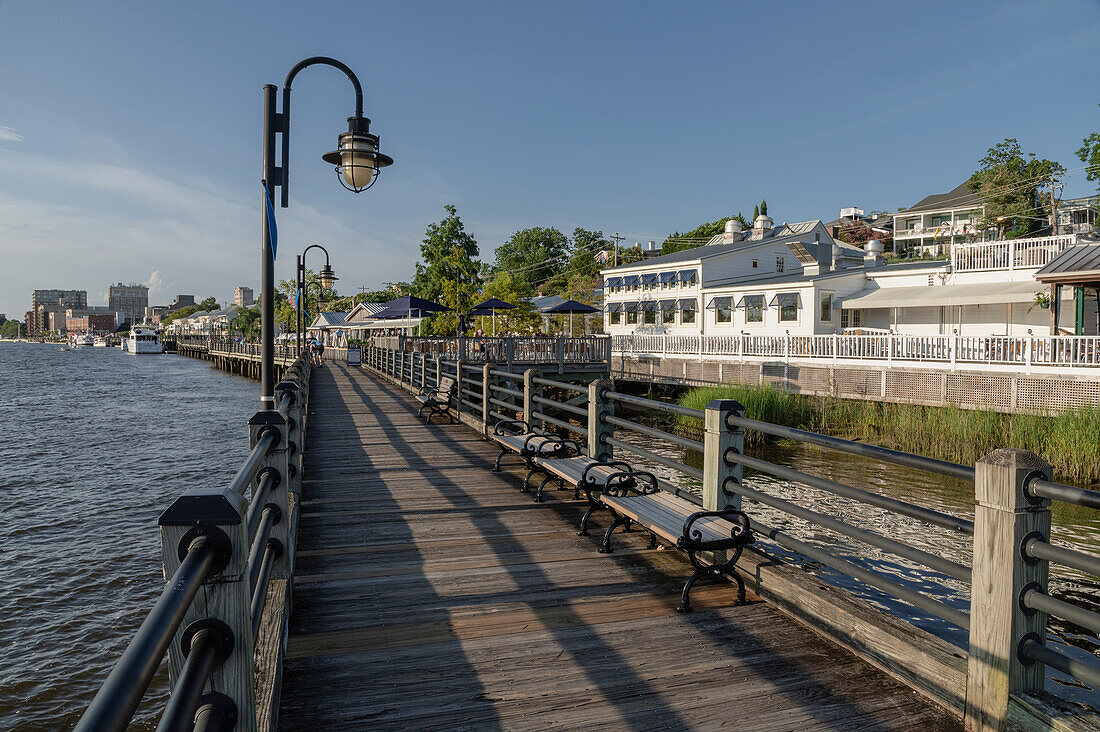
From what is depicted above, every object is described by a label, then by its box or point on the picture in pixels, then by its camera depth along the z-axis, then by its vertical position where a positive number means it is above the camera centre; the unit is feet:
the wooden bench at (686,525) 13.39 -3.94
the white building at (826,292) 86.69 +10.43
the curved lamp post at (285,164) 19.48 +6.77
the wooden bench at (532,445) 23.65 -3.55
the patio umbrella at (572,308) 102.94 +7.39
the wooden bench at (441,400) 45.28 -3.26
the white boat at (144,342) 408.67 +6.53
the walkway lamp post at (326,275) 75.07 +9.10
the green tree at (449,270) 132.98 +18.13
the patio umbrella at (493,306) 97.18 +7.23
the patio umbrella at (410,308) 99.50 +7.04
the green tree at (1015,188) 159.74 +42.60
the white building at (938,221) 197.06 +45.66
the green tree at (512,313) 132.16 +8.83
